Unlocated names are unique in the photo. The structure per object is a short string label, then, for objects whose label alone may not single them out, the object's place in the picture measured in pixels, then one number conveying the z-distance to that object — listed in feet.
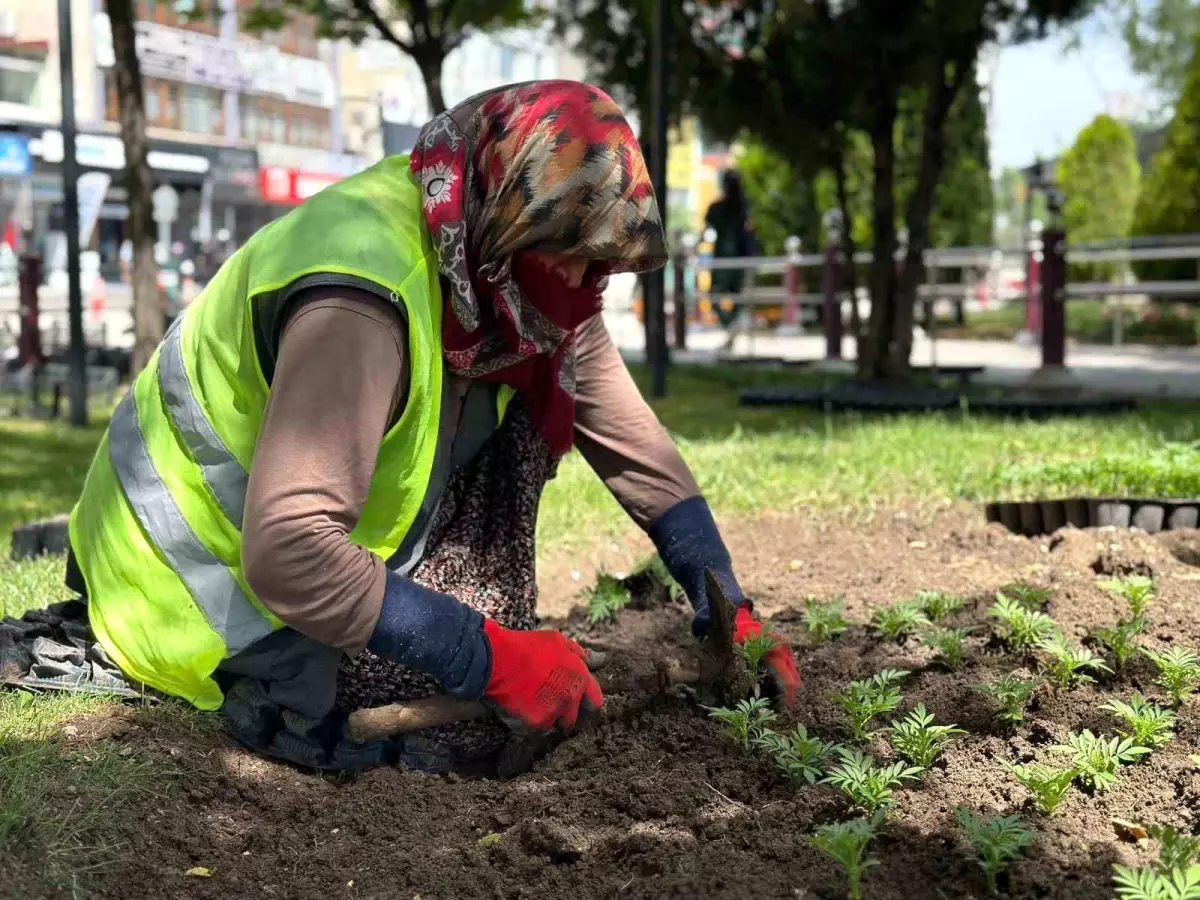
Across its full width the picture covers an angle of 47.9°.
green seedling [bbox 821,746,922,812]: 6.72
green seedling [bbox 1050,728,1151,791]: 6.88
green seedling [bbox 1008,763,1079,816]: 6.64
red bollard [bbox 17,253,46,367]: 36.52
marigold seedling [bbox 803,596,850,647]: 9.92
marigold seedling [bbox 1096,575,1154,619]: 9.45
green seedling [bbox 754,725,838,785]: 7.18
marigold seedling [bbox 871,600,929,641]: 9.77
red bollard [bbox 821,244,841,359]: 41.73
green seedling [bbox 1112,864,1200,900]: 5.20
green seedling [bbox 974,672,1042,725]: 7.73
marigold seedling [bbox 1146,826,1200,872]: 5.62
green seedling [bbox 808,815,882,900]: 5.87
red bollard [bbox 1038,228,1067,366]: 29.94
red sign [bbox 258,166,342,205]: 130.11
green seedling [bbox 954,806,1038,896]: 5.96
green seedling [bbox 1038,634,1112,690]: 8.29
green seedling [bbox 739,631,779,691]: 8.31
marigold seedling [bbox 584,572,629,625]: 10.85
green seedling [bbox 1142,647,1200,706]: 7.94
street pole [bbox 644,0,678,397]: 27.09
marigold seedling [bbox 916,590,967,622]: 10.11
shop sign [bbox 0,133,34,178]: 89.40
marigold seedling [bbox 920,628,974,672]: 8.92
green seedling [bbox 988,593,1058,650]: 9.05
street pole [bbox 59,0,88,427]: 25.85
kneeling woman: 6.81
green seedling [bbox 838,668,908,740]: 7.70
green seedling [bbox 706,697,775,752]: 7.67
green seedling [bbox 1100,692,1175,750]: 7.23
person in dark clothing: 57.36
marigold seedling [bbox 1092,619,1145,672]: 8.59
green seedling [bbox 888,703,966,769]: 7.22
